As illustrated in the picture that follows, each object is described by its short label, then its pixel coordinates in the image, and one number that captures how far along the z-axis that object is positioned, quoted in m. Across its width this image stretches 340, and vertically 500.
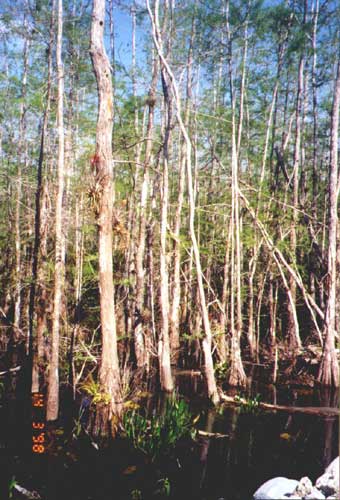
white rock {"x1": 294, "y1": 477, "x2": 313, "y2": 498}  4.06
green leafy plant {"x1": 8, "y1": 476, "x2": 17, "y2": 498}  4.45
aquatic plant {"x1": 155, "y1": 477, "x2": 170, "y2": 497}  5.00
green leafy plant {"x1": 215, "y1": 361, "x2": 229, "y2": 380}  11.34
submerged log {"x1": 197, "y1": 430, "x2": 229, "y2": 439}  7.12
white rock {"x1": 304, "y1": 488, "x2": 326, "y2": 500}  3.90
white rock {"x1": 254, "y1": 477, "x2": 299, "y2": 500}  4.21
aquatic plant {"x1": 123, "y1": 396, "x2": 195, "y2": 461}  5.79
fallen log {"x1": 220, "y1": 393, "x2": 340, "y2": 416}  8.47
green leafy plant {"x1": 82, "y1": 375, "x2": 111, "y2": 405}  5.96
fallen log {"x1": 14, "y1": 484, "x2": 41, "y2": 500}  4.65
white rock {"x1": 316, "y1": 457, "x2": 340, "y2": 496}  4.15
